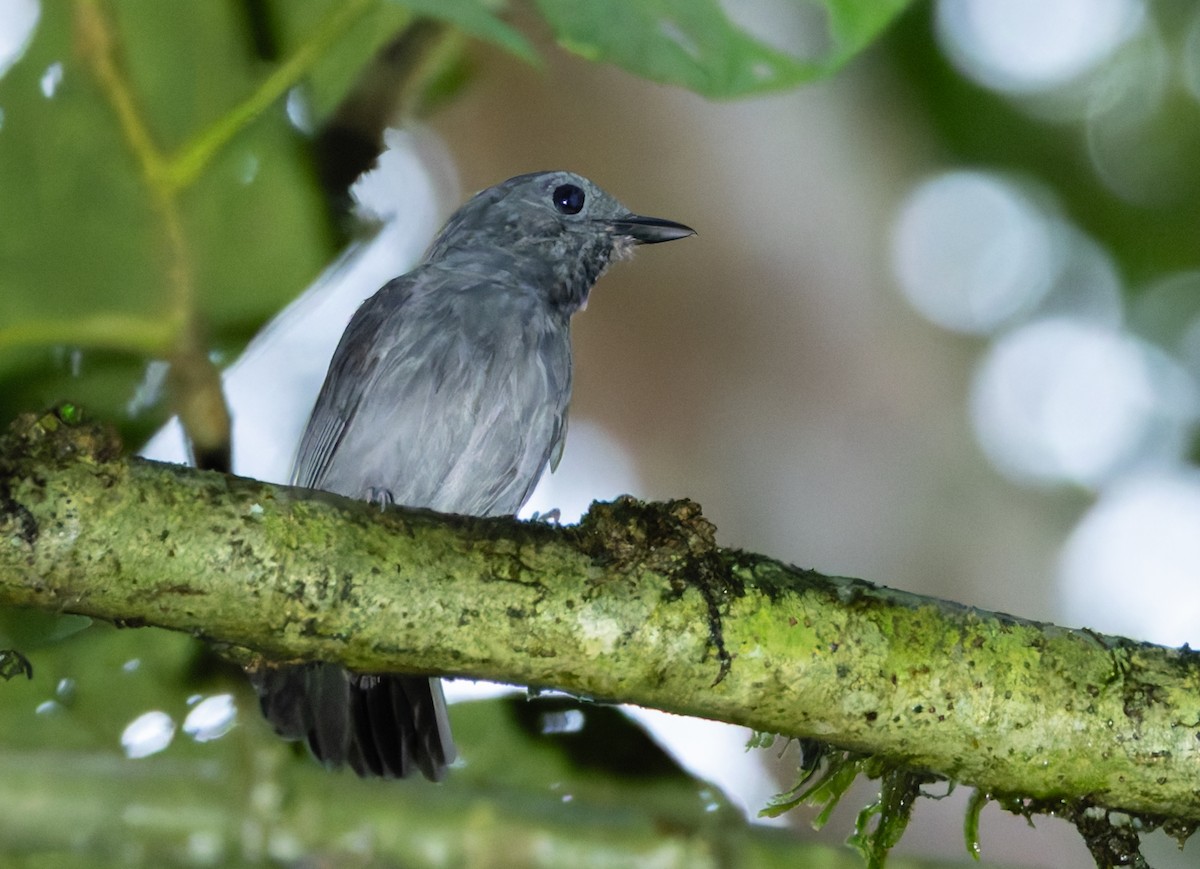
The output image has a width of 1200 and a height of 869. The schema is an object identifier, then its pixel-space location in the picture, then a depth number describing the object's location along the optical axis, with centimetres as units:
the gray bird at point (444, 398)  723
